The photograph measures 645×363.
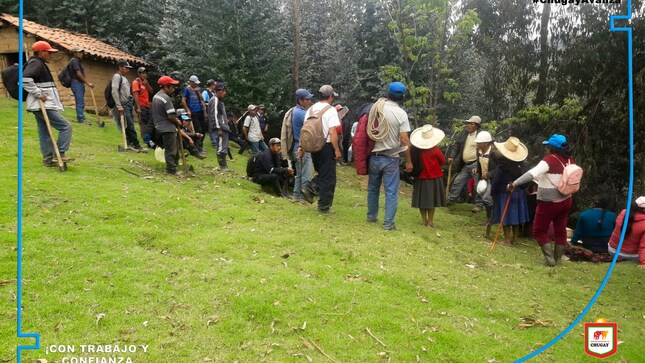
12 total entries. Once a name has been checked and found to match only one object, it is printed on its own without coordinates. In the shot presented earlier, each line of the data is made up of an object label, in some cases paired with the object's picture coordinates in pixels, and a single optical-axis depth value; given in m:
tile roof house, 17.94
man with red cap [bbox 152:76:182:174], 9.02
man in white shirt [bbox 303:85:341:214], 7.57
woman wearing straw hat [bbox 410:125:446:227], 8.61
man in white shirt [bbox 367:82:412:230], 7.39
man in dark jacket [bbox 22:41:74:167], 7.82
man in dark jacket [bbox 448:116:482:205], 10.42
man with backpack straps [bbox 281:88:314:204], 8.77
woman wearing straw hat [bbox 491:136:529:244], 8.31
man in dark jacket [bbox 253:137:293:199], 9.88
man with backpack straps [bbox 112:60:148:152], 11.37
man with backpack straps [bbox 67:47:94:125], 12.17
